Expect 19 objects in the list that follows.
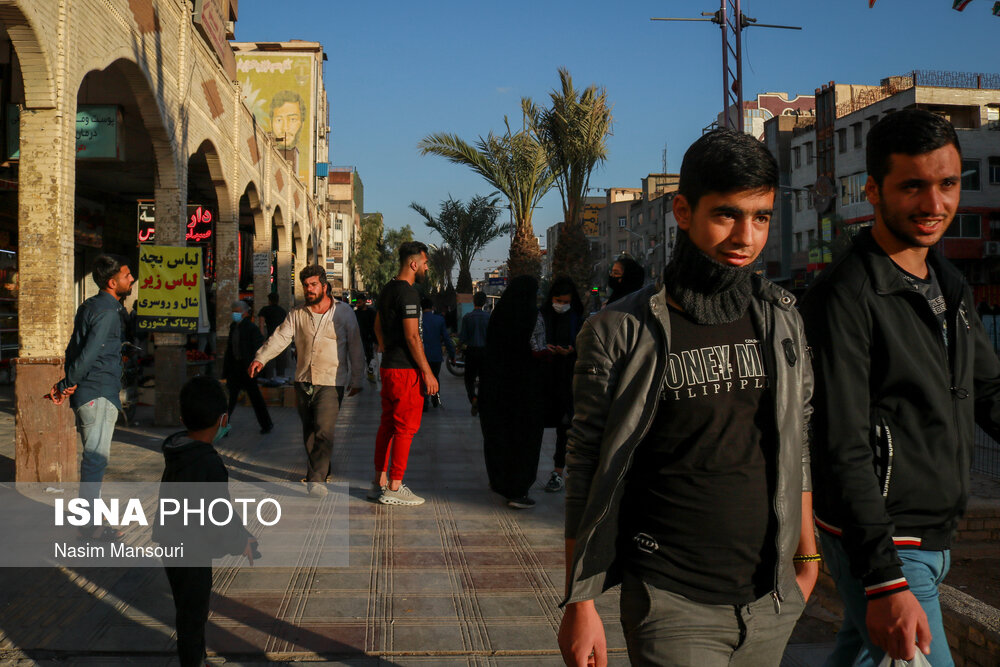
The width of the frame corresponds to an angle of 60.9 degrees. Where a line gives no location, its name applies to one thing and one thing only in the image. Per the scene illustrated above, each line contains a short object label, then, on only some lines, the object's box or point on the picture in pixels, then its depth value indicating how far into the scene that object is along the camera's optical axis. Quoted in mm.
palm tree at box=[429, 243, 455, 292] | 70288
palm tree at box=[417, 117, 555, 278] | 23453
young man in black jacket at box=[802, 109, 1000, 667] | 2008
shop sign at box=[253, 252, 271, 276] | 20188
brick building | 7309
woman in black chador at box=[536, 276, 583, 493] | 7254
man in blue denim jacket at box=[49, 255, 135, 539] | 5680
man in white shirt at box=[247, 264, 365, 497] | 7031
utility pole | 22109
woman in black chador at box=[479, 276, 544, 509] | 6770
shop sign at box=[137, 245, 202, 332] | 11156
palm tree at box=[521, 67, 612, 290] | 22234
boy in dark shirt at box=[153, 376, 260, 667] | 3320
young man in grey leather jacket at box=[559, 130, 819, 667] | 1906
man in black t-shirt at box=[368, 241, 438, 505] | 6762
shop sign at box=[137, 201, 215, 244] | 16234
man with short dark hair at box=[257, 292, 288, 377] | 14633
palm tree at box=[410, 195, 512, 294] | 43938
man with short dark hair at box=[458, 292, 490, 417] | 12438
